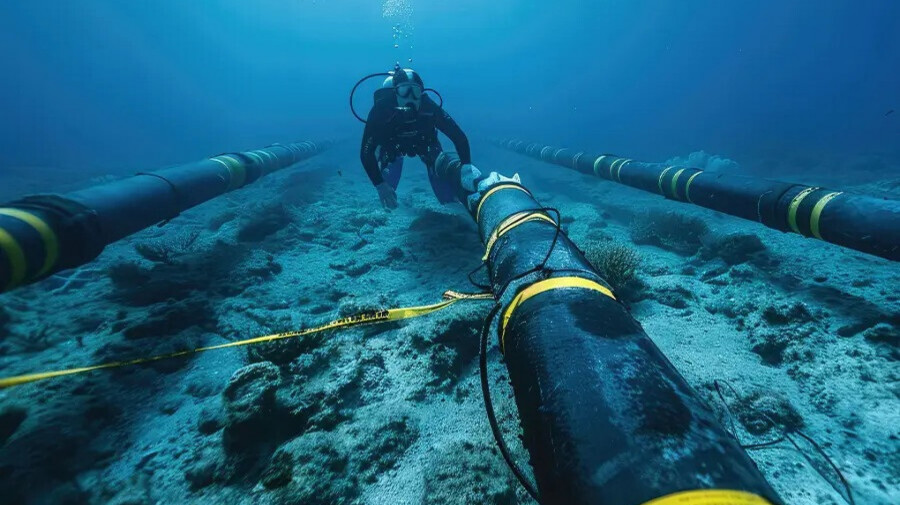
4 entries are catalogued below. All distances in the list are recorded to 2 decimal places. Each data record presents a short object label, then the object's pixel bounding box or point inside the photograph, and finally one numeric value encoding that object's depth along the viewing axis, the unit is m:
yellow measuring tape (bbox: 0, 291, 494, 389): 2.55
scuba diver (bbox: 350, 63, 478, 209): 6.34
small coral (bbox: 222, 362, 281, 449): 2.38
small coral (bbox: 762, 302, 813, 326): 3.50
